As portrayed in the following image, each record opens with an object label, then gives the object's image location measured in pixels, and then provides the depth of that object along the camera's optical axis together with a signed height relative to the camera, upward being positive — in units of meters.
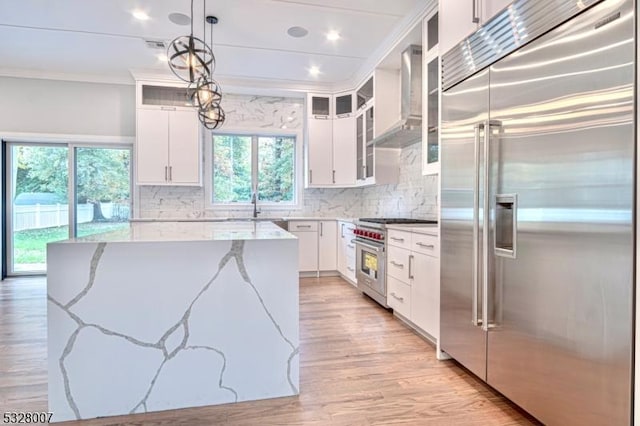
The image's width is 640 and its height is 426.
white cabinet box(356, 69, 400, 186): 4.54 +1.13
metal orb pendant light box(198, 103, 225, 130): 3.16 +0.84
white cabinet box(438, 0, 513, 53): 2.08 +1.19
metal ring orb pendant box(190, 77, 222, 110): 2.92 +0.93
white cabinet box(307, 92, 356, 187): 5.51 +1.03
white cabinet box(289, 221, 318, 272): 5.38 -0.54
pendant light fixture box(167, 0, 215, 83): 2.45 +1.03
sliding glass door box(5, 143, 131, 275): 5.30 +0.18
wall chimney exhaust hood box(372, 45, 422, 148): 3.78 +1.23
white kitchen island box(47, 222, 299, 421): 1.84 -0.61
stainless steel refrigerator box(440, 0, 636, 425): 1.34 +0.00
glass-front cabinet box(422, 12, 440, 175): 3.04 +0.92
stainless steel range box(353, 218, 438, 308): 3.72 -0.53
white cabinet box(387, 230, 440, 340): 2.75 -0.60
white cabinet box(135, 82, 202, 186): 5.09 +0.99
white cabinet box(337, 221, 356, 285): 4.74 -0.60
